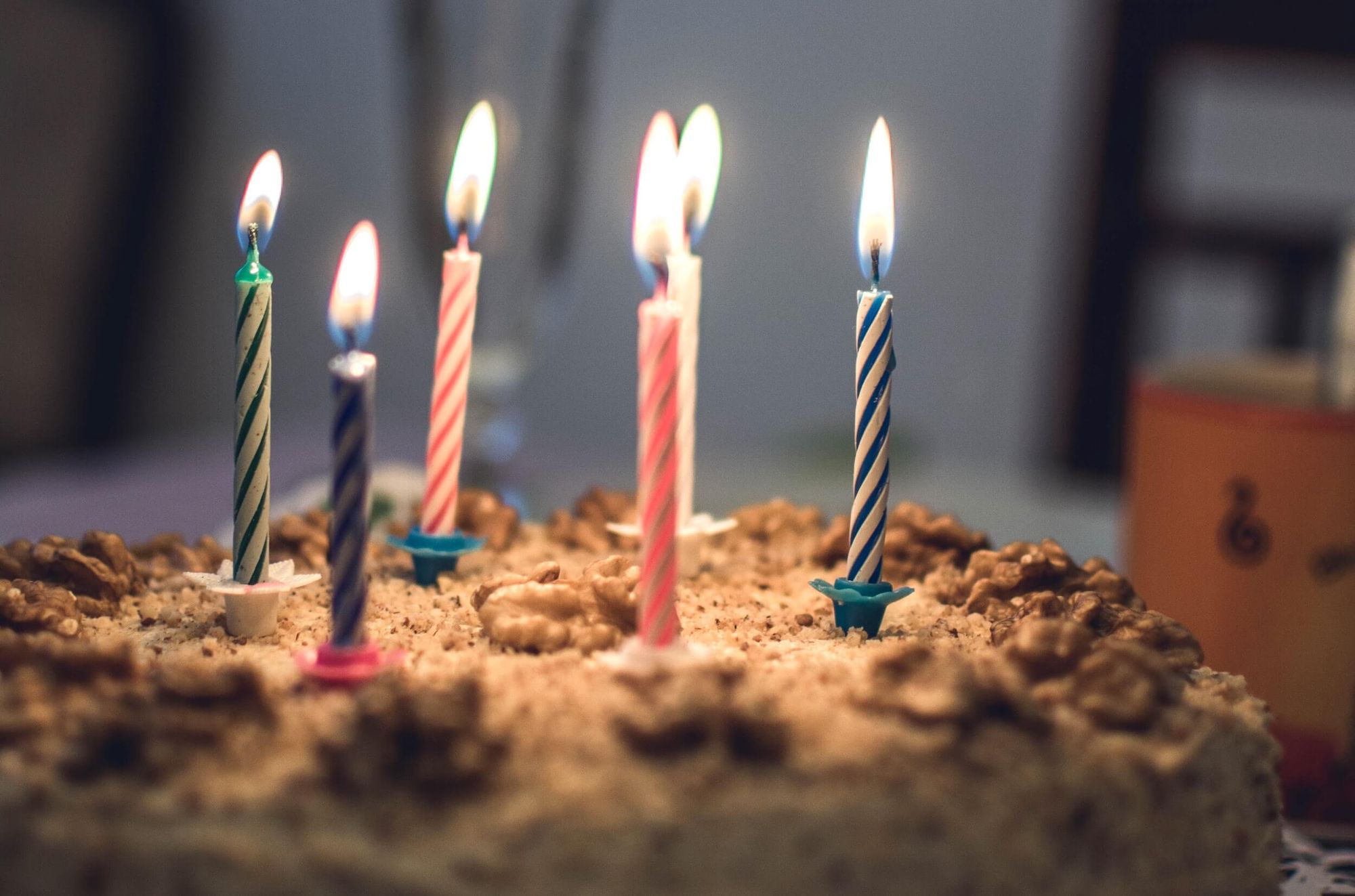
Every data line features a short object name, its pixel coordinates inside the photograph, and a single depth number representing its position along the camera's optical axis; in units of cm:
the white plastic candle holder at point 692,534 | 42
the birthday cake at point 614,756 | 31
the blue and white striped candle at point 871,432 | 37
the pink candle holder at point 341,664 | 34
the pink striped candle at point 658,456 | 34
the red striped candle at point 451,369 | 40
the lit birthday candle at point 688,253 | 39
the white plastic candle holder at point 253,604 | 38
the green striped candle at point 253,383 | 37
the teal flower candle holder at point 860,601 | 38
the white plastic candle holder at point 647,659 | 35
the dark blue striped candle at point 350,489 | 34
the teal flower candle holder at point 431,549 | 41
